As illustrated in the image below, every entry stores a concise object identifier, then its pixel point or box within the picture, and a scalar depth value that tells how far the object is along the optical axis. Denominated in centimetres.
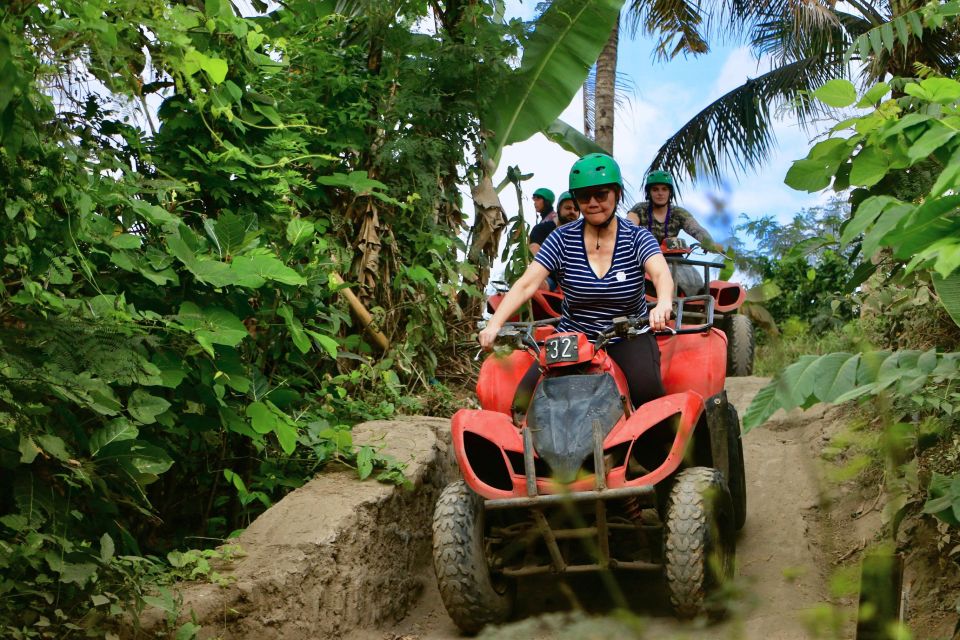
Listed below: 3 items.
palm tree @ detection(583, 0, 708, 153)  1841
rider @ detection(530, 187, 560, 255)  965
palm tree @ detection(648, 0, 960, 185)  1717
